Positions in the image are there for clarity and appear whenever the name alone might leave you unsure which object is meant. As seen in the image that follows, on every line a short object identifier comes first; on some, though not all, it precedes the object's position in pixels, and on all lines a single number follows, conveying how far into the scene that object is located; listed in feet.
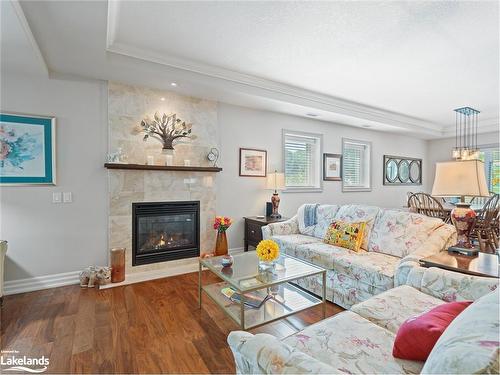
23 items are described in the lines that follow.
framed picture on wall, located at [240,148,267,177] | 13.48
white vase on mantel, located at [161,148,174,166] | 11.21
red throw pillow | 3.34
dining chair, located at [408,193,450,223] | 14.40
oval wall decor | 20.34
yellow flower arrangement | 6.86
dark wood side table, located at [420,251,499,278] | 5.41
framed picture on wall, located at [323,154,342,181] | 16.77
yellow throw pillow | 8.91
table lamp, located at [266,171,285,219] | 13.41
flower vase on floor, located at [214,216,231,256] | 11.50
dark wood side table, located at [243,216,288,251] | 12.17
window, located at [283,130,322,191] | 15.48
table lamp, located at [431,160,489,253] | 6.23
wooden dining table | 14.57
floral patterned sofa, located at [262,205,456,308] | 7.07
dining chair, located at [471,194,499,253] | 12.36
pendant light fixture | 16.25
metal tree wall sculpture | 11.00
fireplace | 10.78
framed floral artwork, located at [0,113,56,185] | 8.81
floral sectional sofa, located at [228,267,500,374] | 2.11
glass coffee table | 6.05
